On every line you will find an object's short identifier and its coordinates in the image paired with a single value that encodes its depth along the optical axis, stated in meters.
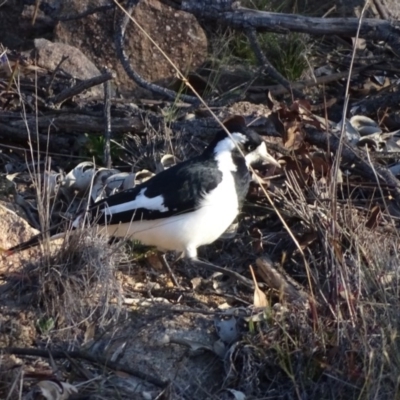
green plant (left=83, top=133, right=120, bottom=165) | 11.19
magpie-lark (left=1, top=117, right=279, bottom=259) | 9.45
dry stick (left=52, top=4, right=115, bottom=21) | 12.15
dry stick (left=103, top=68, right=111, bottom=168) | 10.89
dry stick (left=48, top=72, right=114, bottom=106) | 10.78
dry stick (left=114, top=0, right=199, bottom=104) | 11.58
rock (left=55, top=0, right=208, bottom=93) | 12.92
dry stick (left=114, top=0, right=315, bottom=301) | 7.75
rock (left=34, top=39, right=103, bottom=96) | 12.28
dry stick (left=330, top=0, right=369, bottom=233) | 7.84
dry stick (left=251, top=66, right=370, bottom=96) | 12.24
